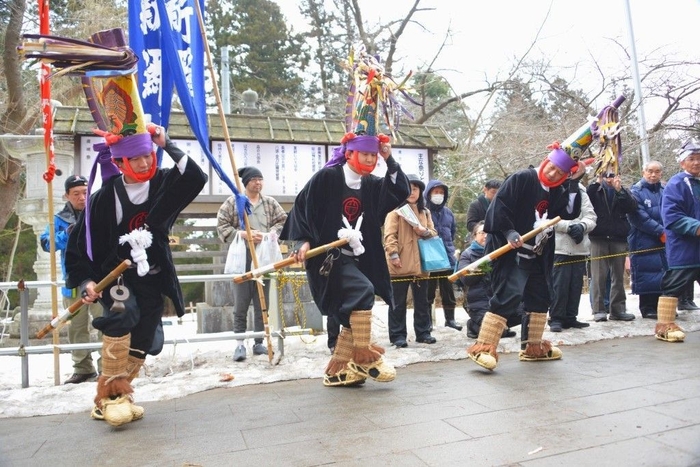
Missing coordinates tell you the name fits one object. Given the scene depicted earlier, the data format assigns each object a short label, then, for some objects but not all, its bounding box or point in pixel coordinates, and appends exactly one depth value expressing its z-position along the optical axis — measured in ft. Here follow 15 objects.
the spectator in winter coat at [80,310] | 17.60
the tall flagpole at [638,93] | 36.50
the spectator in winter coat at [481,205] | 24.09
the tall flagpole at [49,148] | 16.16
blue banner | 17.54
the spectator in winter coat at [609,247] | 23.67
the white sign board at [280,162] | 27.94
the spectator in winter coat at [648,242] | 24.13
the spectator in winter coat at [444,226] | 23.41
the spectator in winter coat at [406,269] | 20.49
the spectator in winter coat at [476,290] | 21.57
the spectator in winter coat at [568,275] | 22.52
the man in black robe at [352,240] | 14.28
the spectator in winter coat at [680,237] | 18.72
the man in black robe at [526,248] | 15.75
